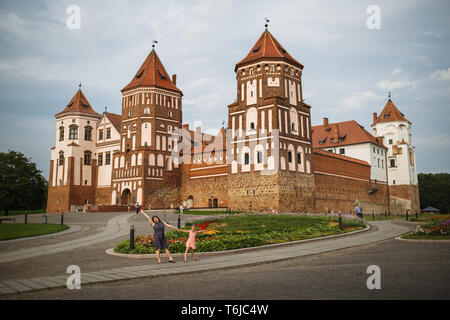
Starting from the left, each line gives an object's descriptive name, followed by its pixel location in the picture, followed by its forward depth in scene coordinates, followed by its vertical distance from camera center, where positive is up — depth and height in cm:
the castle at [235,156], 4244 +632
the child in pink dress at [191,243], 1207 -122
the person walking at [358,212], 3002 -75
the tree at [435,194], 8019 +179
